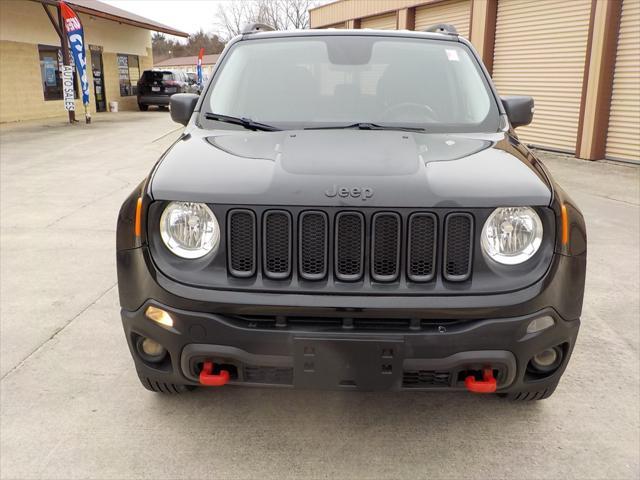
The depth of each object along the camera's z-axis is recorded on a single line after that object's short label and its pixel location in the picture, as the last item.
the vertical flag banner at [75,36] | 17.61
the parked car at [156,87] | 25.88
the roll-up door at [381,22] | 20.31
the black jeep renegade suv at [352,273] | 2.19
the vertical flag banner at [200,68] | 35.08
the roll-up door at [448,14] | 16.25
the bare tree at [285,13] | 61.09
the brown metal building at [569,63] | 11.07
